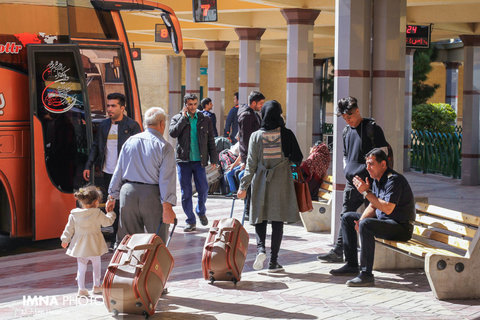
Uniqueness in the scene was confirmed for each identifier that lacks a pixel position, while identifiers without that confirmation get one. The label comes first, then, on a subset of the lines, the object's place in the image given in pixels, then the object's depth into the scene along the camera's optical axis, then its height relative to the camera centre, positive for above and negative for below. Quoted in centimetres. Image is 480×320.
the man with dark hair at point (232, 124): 1825 -61
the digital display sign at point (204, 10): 1483 +154
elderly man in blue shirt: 712 -71
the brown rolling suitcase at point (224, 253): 768 -145
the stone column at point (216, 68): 2533 +86
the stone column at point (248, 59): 2122 +95
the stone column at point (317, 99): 3133 -11
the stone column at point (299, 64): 1675 +64
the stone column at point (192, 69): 2959 +97
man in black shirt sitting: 761 -106
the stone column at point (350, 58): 953 +43
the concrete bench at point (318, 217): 1104 -161
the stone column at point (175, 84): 3291 +48
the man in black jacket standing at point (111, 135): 937 -44
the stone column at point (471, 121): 1784 -54
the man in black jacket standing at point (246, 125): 1149 -40
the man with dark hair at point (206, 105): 1531 -17
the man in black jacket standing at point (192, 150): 1102 -71
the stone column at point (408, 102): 2155 -15
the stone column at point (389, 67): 959 +34
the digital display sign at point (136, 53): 2647 +138
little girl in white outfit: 716 -117
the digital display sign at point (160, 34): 1309 +102
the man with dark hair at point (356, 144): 835 -48
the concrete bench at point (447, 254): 724 -141
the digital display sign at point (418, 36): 1794 +129
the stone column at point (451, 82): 3169 +55
